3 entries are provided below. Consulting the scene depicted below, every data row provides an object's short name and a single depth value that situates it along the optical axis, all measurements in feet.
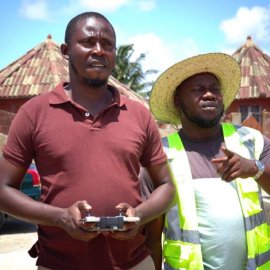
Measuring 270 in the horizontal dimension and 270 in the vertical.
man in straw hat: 8.02
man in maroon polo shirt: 6.52
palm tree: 106.11
